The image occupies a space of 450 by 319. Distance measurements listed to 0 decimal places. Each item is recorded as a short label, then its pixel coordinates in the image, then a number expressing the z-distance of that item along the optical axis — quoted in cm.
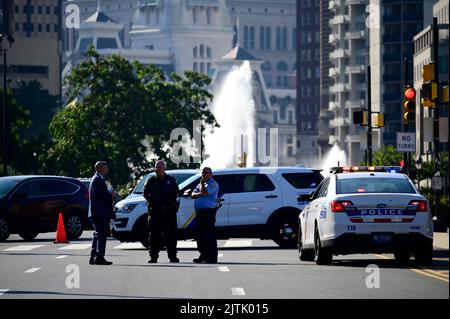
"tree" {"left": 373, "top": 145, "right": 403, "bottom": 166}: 11019
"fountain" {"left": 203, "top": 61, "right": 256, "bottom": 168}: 19100
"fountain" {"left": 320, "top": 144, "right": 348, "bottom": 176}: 18525
